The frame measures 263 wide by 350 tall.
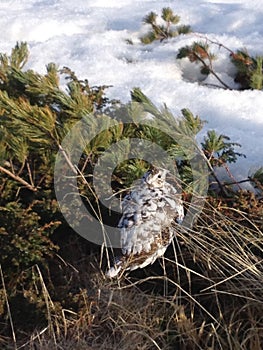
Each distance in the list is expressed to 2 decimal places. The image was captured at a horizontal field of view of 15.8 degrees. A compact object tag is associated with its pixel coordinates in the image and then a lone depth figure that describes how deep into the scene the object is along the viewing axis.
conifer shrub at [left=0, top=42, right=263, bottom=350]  2.46
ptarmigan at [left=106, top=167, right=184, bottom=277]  2.51
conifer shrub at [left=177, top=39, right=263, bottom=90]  3.49
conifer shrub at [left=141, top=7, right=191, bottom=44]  4.31
